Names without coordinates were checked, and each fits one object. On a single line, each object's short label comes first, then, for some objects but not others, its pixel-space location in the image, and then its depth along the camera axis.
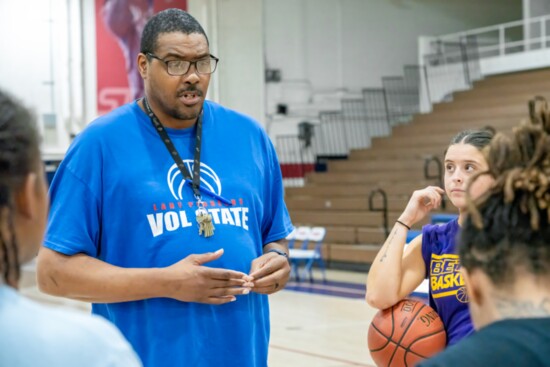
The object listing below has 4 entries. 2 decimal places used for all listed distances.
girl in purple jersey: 2.93
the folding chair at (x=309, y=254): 11.85
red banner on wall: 15.33
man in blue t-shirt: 2.46
